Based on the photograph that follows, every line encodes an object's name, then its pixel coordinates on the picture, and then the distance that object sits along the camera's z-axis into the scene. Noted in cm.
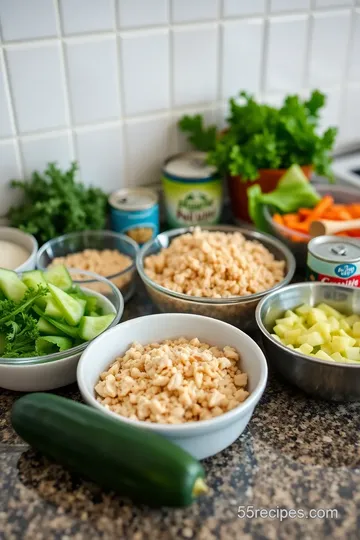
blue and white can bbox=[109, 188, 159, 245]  127
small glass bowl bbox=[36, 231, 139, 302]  117
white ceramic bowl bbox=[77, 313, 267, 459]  74
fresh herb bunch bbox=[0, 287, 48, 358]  90
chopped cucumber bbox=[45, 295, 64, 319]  92
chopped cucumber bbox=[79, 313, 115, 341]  93
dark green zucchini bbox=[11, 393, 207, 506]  67
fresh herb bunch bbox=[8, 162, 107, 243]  118
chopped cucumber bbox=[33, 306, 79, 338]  92
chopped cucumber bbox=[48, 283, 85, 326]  93
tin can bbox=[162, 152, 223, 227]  128
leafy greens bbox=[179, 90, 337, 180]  126
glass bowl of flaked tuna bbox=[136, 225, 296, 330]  101
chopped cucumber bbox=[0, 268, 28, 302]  94
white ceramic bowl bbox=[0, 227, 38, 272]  116
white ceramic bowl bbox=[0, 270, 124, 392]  87
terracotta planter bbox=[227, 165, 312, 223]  130
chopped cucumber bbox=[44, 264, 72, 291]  101
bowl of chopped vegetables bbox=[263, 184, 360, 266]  121
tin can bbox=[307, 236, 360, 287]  102
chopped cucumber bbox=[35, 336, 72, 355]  90
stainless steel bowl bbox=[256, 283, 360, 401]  84
